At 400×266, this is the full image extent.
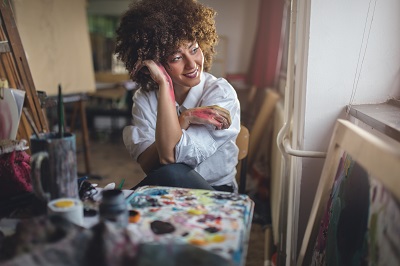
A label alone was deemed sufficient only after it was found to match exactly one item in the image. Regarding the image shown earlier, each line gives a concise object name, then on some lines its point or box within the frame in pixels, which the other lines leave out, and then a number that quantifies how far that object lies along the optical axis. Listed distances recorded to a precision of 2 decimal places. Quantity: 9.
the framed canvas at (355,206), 0.69
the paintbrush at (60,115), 0.78
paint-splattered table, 0.69
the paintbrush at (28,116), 1.50
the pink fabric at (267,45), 3.17
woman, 1.21
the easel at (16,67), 1.45
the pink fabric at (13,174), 1.09
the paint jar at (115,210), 0.76
